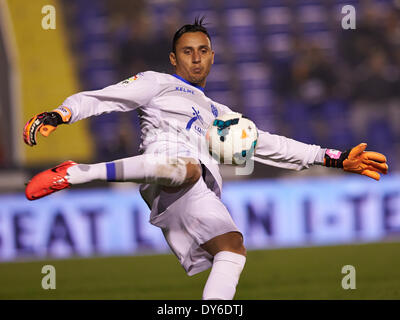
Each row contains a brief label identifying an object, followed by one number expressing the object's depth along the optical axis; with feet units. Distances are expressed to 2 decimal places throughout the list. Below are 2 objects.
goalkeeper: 23.04
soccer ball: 24.82
